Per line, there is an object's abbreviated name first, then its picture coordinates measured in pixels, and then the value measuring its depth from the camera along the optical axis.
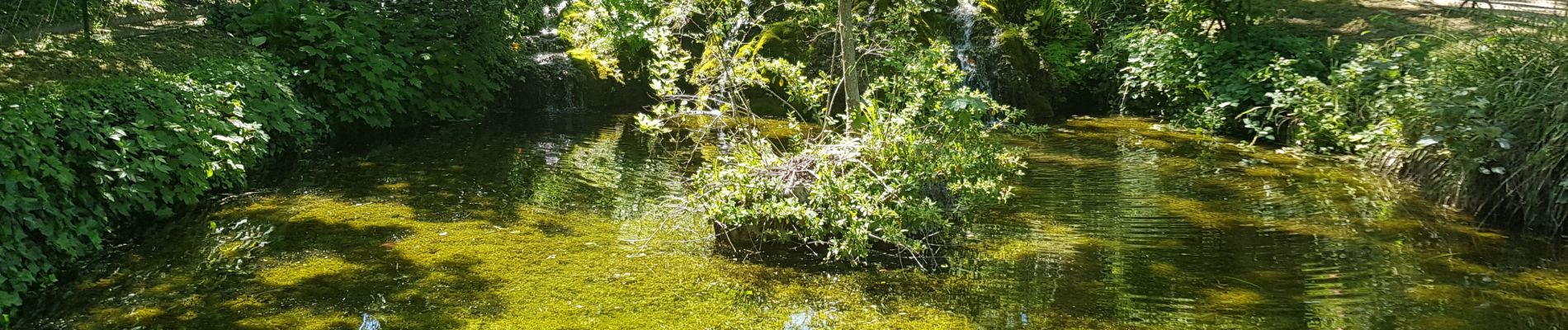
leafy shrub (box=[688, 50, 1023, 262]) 5.55
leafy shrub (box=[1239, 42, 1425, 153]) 7.97
